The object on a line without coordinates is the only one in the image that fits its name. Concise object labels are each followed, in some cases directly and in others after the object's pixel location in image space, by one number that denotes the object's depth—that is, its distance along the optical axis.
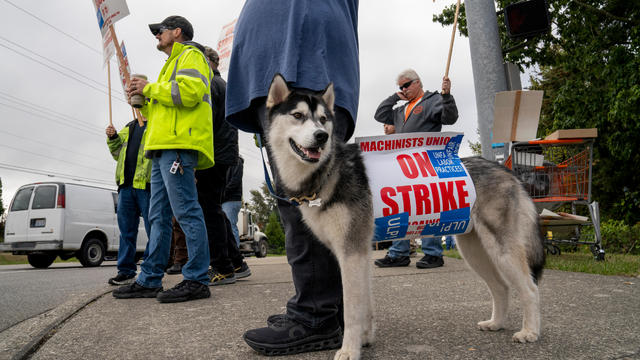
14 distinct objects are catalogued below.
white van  11.23
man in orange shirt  5.07
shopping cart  5.58
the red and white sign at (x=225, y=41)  8.15
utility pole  5.48
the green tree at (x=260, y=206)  59.44
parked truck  22.34
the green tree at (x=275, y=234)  35.50
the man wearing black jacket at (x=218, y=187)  4.59
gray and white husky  2.02
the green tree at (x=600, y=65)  9.80
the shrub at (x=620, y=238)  10.52
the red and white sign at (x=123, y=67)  4.61
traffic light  5.25
